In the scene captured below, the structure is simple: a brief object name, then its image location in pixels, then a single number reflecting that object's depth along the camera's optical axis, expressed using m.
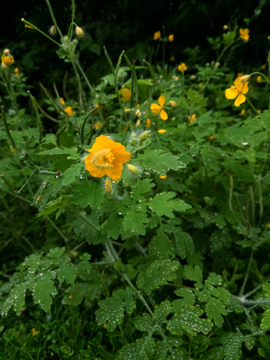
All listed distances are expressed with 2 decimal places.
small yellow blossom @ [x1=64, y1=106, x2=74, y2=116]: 0.35
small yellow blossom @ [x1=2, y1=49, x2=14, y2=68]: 0.31
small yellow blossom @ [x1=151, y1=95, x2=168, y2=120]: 0.29
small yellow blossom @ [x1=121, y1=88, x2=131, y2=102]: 0.30
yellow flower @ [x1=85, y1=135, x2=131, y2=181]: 0.19
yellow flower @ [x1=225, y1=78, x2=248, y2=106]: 0.24
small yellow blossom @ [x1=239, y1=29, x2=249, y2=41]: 0.46
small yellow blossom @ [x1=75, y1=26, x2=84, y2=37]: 0.31
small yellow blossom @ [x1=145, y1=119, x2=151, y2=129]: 0.31
